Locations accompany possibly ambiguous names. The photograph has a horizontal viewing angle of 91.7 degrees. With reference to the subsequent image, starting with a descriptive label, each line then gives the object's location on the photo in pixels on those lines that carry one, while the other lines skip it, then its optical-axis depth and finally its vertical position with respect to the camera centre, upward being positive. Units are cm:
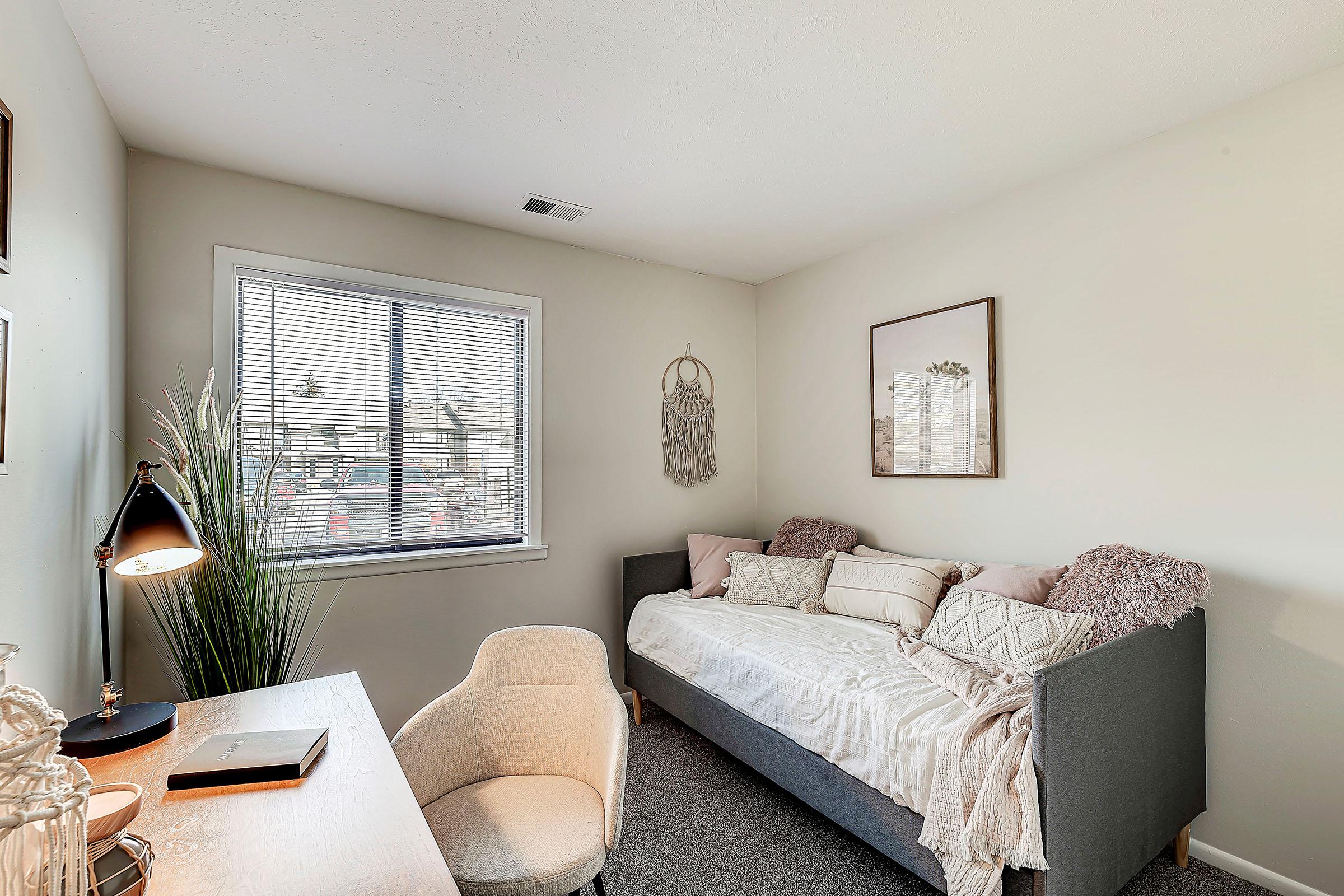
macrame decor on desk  64 -35
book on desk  121 -58
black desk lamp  135 -22
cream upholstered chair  147 -82
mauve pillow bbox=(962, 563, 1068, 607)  241 -47
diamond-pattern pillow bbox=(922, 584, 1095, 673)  209 -59
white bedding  188 -77
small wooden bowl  82 -49
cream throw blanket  160 -87
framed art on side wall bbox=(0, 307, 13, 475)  134 +21
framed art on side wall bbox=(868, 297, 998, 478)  287 +30
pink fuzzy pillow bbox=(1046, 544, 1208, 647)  200 -42
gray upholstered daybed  162 -90
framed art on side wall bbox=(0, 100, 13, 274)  130 +57
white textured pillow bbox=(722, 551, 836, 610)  317 -60
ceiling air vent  291 +116
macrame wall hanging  379 +17
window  270 +24
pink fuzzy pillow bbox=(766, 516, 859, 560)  339 -42
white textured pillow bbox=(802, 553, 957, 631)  273 -57
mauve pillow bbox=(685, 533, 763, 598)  340 -53
